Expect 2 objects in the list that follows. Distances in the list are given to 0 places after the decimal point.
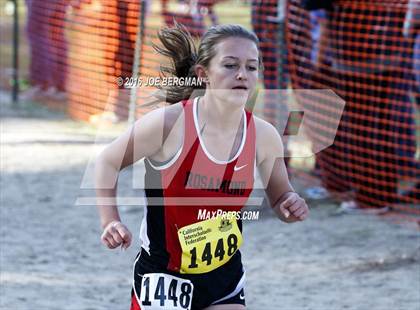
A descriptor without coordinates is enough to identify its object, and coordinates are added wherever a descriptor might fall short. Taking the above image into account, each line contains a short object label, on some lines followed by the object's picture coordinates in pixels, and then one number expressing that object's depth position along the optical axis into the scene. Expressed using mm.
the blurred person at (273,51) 14659
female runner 6332
